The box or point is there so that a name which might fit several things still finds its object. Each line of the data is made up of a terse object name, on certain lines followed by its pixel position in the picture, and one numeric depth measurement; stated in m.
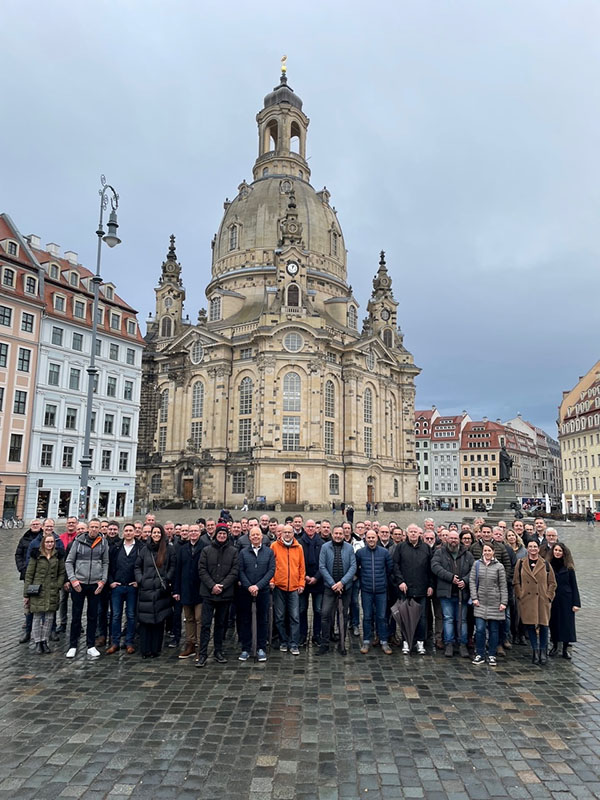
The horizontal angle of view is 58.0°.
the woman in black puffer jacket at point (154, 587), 8.88
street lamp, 16.33
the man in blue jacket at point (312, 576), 9.85
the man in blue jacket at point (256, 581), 9.06
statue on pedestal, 36.47
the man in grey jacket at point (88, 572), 9.13
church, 55.50
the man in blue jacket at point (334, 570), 9.43
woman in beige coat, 8.81
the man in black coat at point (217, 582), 8.72
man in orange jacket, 9.43
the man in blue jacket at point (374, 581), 9.55
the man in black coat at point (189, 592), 9.18
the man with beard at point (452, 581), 9.25
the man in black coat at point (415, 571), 9.41
